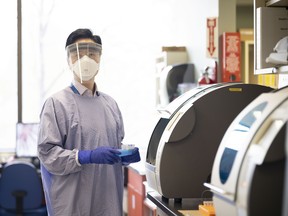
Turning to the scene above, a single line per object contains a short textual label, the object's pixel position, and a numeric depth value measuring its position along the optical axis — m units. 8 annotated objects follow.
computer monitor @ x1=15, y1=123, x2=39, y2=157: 5.42
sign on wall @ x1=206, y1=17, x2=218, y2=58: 4.34
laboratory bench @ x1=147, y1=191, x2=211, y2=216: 2.21
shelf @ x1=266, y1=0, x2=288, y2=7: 2.43
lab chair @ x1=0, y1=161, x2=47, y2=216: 4.57
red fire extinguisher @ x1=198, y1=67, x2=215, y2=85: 4.27
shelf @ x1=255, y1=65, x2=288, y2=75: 2.25
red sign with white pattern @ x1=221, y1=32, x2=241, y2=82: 4.22
